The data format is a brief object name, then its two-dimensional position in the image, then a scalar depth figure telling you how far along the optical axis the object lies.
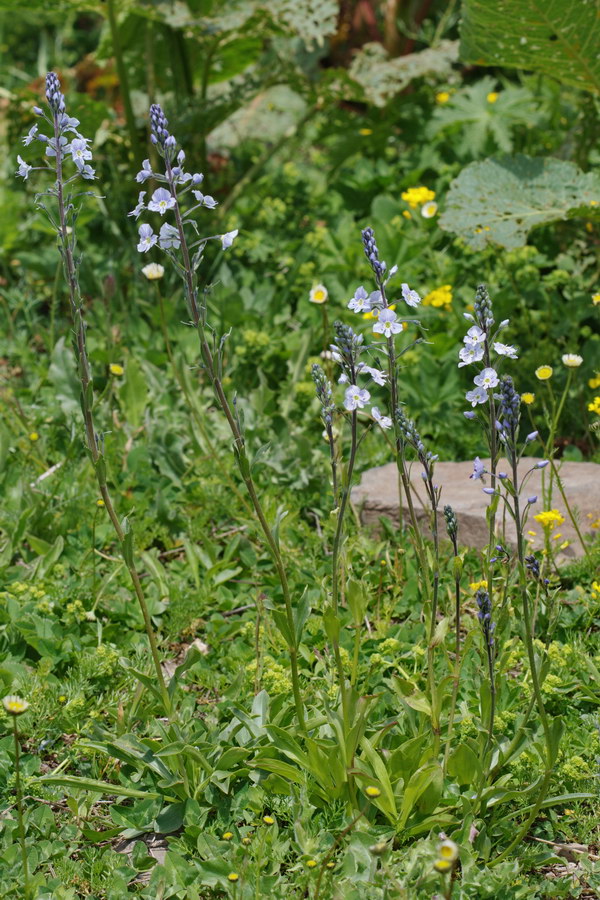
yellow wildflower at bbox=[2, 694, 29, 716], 3.71
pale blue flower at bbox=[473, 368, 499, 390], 3.85
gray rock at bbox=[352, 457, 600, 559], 6.39
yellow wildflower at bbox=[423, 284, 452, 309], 8.05
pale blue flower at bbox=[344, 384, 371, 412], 3.91
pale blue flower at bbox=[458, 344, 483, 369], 4.16
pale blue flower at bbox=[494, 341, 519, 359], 3.95
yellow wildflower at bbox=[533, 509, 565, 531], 5.54
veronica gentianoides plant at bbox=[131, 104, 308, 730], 3.89
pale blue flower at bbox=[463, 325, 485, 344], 3.97
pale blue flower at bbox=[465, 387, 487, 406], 3.94
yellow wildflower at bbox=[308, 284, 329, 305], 7.34
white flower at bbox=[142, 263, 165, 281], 7.48
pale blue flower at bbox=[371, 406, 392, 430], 3.94
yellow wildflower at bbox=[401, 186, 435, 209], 8.96
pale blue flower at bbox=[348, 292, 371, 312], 4.24
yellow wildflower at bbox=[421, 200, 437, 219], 8.98
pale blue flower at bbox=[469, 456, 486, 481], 3.82
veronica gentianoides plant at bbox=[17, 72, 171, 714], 4.03
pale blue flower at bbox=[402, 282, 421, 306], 4.12
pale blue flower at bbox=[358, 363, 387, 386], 3.97
